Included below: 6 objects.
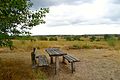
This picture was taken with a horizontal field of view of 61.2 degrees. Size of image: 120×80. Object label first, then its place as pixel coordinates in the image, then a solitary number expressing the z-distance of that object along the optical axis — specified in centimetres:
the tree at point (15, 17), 396
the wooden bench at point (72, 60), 421
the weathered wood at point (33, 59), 436
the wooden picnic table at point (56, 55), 412
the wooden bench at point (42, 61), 405
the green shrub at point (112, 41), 992
